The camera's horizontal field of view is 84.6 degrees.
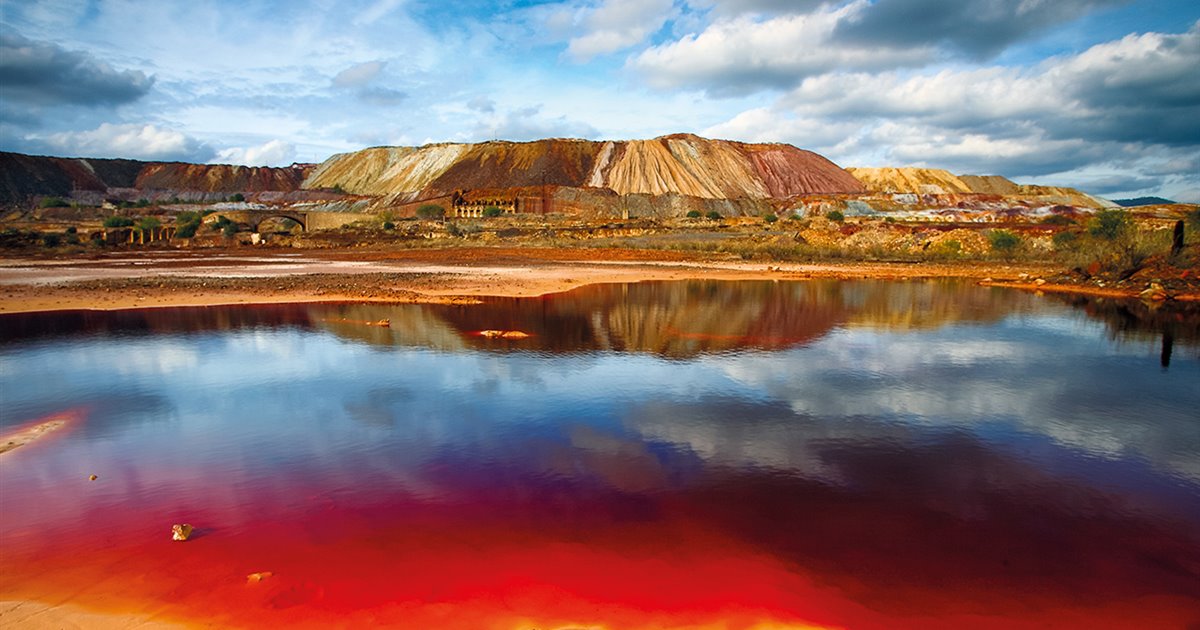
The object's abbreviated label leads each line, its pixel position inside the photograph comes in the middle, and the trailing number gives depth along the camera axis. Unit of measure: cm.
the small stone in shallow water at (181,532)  626
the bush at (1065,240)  4462
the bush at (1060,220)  5987
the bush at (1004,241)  4684
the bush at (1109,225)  4025
